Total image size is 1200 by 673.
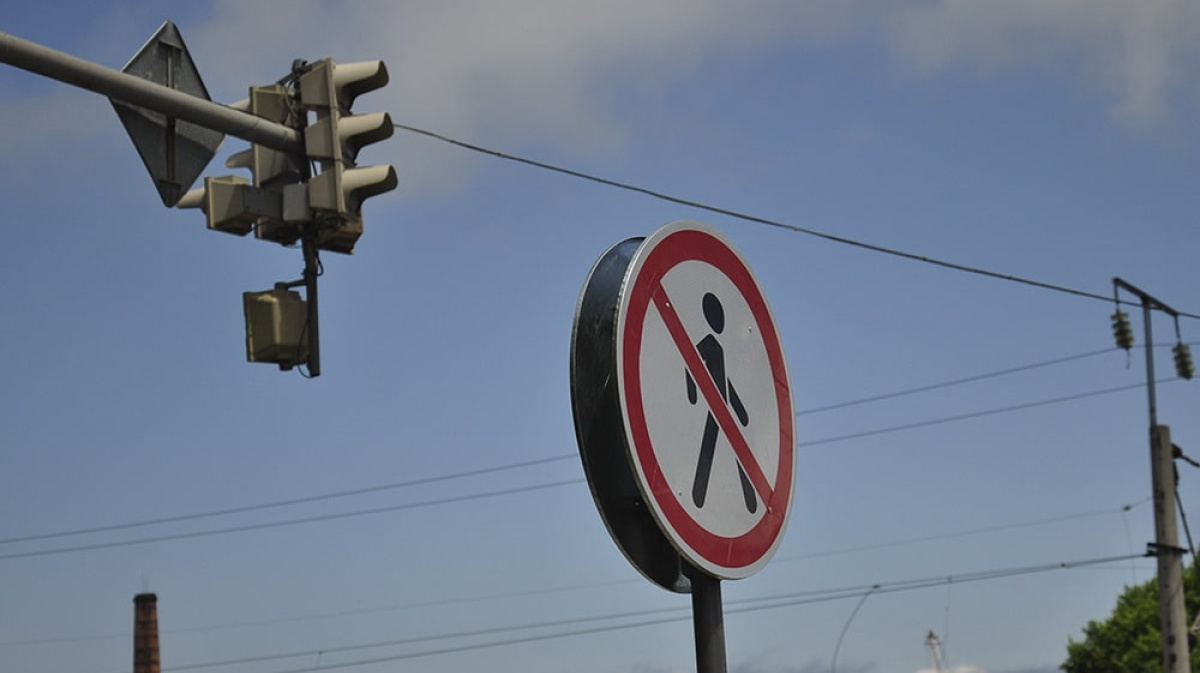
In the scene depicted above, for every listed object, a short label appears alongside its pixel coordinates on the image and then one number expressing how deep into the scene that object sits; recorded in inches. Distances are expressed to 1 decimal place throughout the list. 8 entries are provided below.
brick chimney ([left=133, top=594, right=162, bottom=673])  2199.8
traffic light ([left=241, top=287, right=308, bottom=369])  250.1
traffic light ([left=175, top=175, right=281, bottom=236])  249.6
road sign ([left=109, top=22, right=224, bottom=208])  241.4
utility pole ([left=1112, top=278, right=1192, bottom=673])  852.6
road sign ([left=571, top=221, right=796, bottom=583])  132.9
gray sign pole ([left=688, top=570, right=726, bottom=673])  139.3
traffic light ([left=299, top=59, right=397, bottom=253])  251.6
